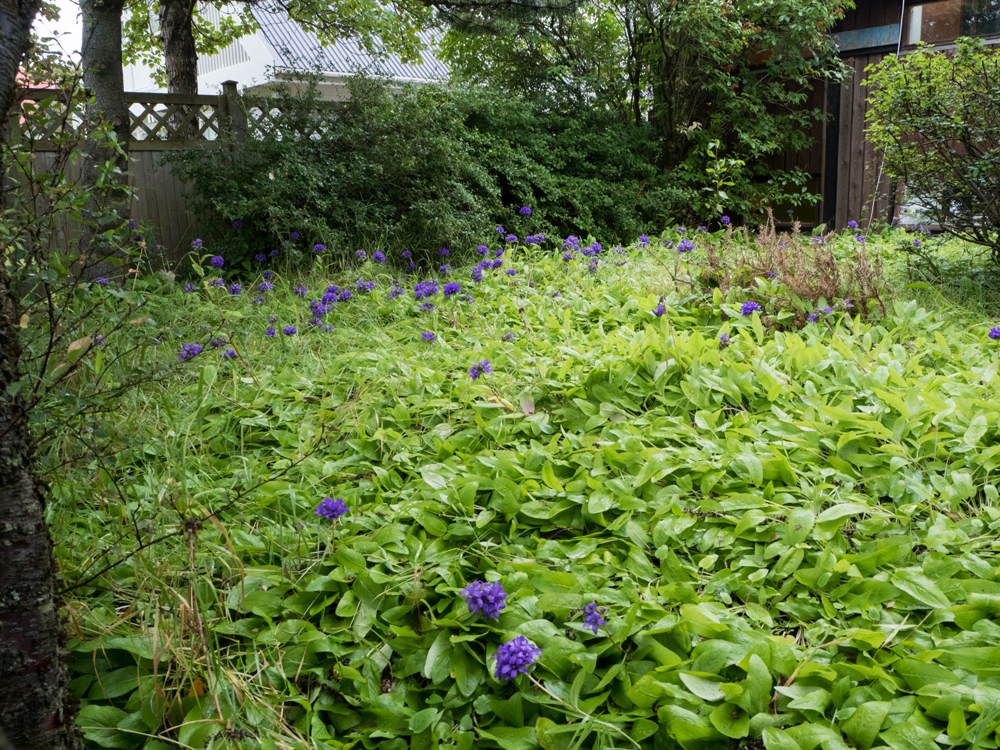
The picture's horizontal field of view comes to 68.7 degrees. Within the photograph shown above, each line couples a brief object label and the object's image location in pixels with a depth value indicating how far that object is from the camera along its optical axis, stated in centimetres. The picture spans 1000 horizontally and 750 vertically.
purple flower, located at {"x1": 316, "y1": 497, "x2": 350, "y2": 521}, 188
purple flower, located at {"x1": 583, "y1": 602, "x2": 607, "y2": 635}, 150
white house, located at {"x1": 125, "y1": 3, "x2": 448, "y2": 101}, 1427
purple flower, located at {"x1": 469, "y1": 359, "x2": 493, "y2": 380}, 283
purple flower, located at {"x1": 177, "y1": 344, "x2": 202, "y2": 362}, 296
